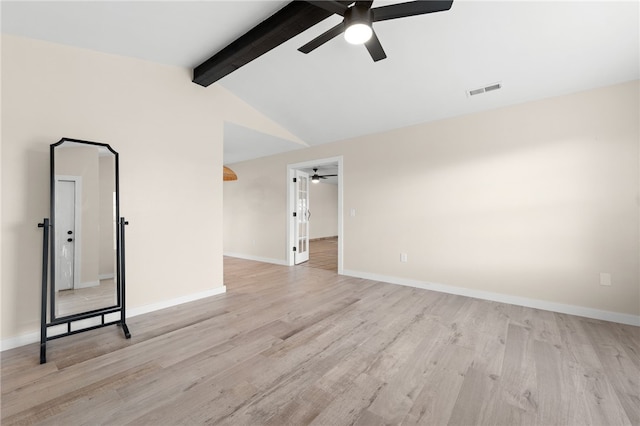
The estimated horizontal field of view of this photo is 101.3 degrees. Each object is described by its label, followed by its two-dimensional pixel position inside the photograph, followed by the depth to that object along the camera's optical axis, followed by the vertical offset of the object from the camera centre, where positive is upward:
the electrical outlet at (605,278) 2.81 -0.71
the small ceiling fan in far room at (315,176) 7.89 +1.10
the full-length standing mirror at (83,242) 2.32 -0.28
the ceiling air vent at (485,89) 3.03 +1.46
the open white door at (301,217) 5.73 -0.10
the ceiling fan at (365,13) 1.76 +1.40
